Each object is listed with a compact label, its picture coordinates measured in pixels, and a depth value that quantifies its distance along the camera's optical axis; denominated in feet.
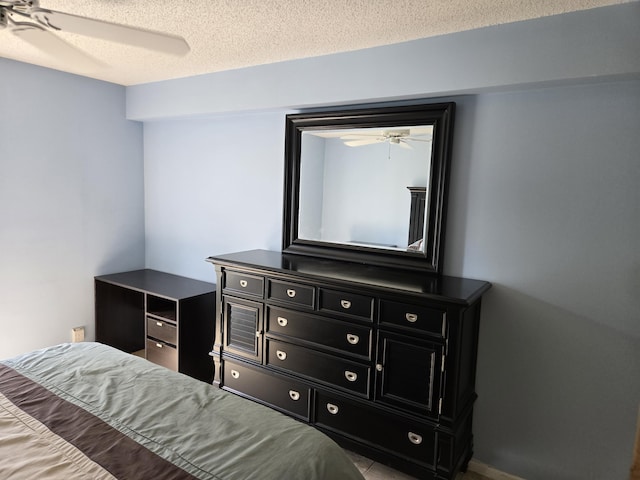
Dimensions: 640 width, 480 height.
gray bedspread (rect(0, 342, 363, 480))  4.20
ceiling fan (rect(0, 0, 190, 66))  4.66
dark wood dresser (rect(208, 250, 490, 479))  6.75
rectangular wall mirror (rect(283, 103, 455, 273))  7.88
